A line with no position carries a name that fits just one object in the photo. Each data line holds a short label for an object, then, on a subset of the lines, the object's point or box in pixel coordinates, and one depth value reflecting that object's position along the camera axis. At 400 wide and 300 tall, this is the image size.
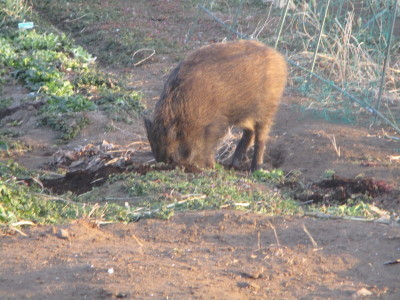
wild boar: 15.46
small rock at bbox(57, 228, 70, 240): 9.59
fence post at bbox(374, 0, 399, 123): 17.55
